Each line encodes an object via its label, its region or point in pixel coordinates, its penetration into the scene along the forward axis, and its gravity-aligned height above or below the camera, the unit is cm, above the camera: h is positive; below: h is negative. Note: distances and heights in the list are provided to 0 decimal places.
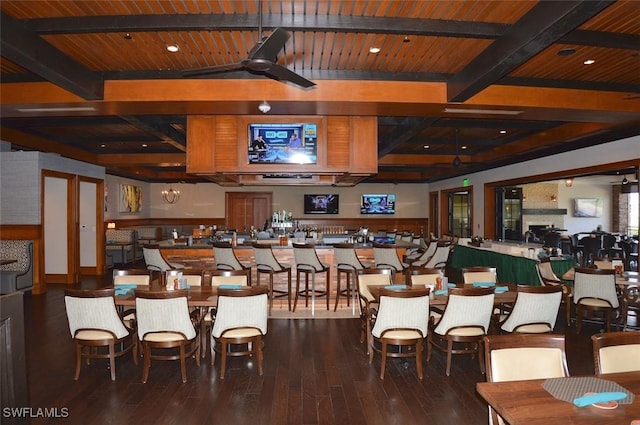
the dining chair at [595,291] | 536 -107
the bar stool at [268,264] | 653 -81
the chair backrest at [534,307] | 403 -95
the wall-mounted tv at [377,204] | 1672 +38
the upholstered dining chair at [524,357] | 234 -85
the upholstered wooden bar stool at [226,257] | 671 -72
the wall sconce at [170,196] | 1617 +74
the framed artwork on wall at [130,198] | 1367 +59
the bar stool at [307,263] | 658 -80
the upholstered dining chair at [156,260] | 670 -75
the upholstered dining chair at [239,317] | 393 -101
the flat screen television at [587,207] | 1556 +19
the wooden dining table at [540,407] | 172 -87
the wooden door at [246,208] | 1627 +24
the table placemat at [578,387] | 192 -87
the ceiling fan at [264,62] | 313 +125
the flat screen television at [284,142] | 643 +114
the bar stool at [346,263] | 665 -82
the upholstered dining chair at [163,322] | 378 -102
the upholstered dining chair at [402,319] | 390 -103
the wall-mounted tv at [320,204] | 1642 +39
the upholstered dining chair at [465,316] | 393 -102
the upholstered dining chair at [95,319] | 383 -100
